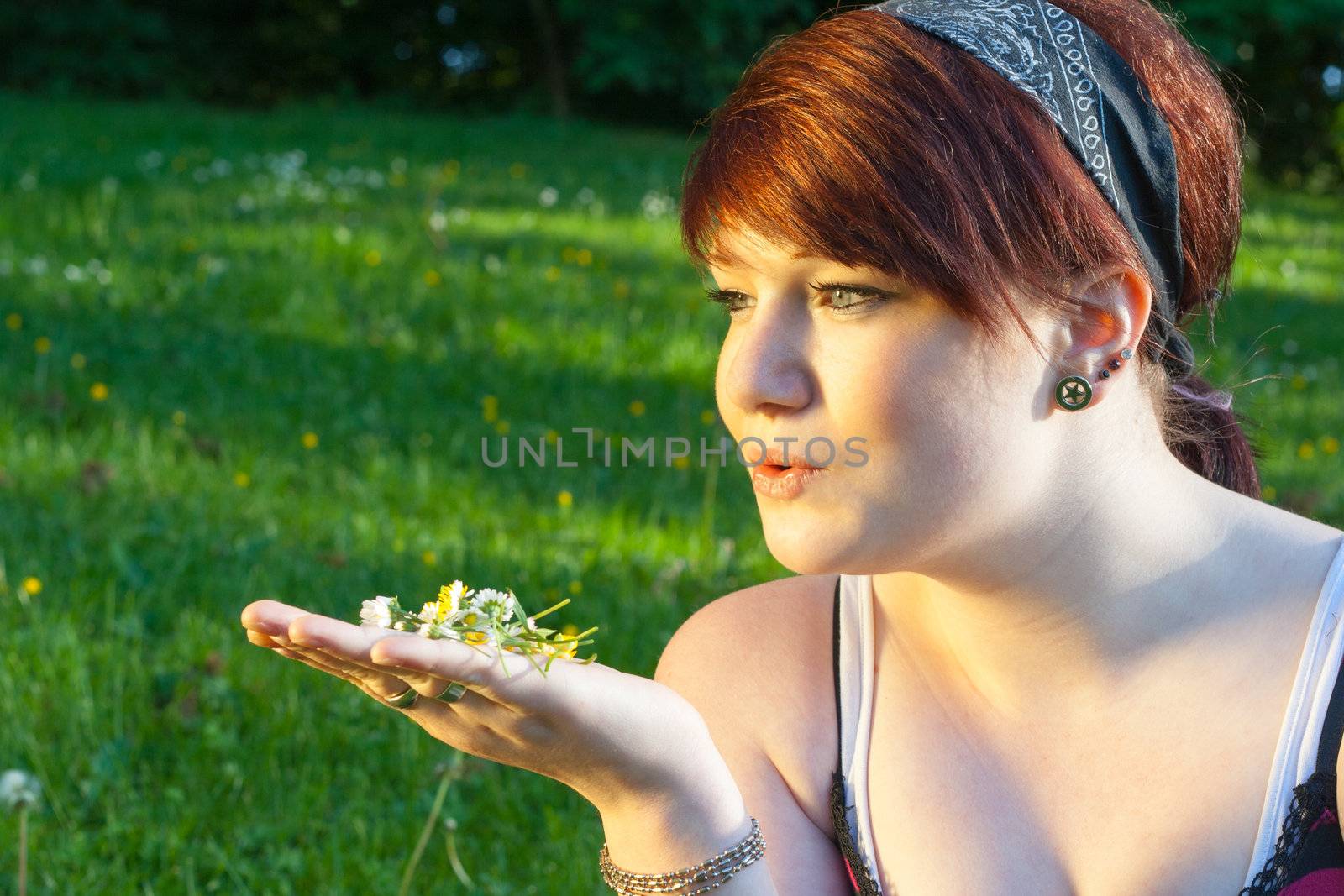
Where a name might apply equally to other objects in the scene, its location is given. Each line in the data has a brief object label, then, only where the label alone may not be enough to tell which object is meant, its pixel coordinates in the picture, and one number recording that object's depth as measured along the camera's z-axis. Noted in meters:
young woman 1.53
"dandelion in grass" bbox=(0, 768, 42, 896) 1.72
